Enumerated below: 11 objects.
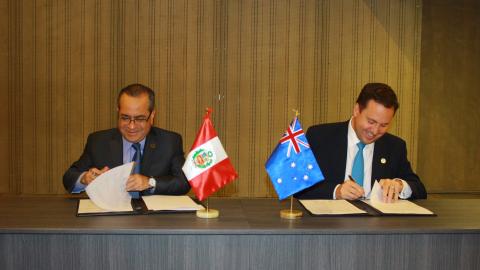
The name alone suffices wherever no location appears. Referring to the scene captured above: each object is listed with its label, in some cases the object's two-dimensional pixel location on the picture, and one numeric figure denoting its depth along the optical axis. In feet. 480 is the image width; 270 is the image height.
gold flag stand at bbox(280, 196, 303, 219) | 8.19
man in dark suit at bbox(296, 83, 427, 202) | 10.17
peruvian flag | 8.47
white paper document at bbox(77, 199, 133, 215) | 8.23
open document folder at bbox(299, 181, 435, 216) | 8.58
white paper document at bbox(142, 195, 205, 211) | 8.54
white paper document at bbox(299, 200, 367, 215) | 8.54
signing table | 7.22
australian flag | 8.54
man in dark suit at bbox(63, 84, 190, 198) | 10.37
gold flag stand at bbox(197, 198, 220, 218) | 8.10
